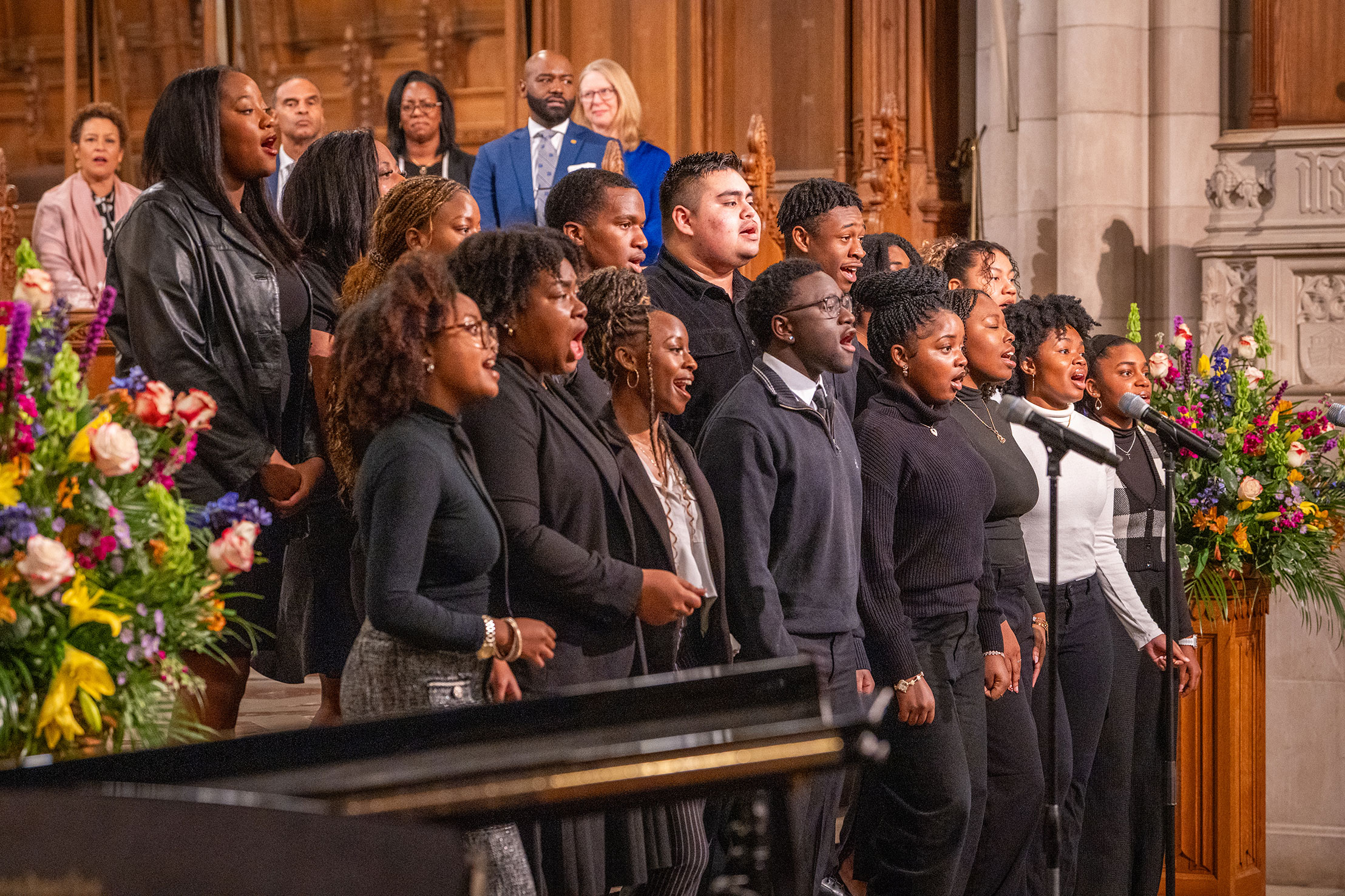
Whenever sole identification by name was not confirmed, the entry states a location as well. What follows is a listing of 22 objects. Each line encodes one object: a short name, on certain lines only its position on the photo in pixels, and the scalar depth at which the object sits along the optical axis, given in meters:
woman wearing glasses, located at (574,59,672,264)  12.50
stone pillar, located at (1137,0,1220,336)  15.48
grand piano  2.70
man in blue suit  12.45
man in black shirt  8.48
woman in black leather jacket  6.94
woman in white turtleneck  9.52
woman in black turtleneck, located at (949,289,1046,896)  8.70
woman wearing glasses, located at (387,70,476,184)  12.44
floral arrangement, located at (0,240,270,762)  4.51
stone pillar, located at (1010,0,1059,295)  15.96
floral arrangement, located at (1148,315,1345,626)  11.31
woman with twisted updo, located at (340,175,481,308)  7.32
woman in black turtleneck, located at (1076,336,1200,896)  10.09
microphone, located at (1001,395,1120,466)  6.72
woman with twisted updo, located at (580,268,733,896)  6.69
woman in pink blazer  13.45
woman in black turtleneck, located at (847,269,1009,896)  7.96
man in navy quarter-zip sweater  7.18
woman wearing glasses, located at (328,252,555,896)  5.54
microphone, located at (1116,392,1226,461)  8.30
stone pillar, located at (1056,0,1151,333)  15.49
